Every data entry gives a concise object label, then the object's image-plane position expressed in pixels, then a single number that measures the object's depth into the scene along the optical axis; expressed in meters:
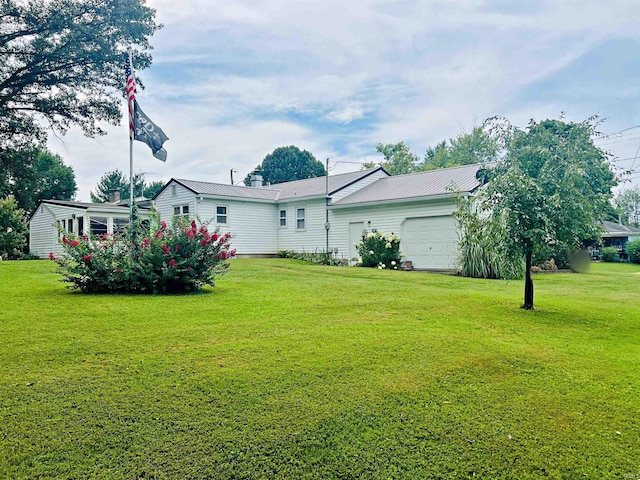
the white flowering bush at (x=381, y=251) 16.95
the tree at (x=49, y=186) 34.72
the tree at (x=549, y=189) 6.61
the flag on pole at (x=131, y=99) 9.17
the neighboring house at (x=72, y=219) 22.42
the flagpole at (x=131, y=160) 8.91
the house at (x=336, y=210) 17.00
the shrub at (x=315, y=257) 19.60
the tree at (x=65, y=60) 14.37
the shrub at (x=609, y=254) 31.20
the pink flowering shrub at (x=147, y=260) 8.06
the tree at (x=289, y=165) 46.97
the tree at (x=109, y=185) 46.31
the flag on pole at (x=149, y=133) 9.36
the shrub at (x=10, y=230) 22.36
